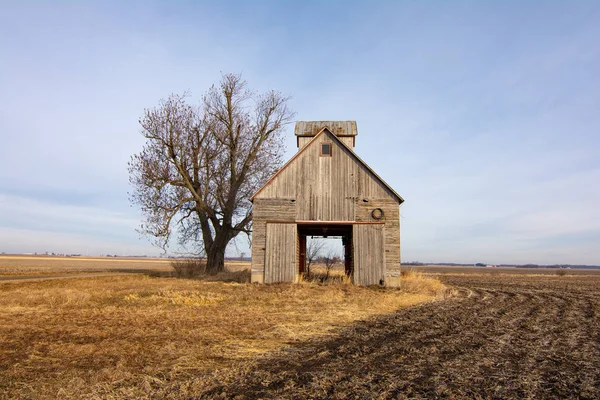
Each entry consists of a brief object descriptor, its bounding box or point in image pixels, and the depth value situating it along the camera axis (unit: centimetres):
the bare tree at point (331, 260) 2825
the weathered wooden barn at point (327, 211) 1988
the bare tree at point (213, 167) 2836
